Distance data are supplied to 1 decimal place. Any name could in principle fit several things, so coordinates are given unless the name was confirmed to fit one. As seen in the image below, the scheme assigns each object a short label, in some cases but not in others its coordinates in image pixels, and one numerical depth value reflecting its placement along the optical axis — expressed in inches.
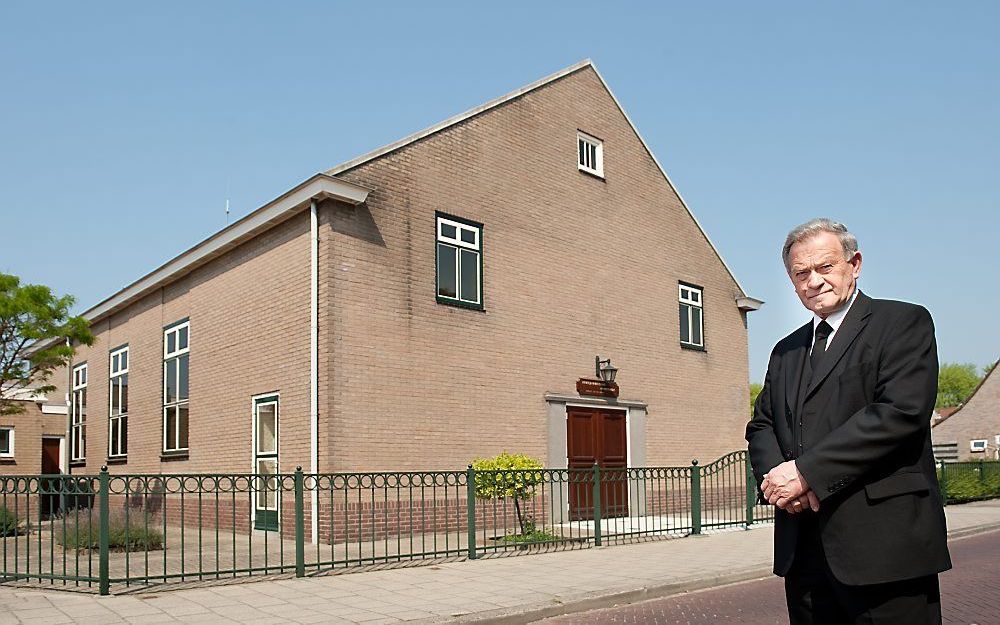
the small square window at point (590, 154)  766.9
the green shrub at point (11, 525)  572.1
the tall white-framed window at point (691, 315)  851.9
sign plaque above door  717.3
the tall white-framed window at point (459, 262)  631.8
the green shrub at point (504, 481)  510.0
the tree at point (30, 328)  741.3
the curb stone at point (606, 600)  321.4
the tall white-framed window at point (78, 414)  952.3
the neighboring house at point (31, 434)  951.6
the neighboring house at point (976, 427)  1563.7
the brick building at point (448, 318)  573.9
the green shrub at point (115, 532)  394.9
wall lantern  732.7
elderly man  111.6
